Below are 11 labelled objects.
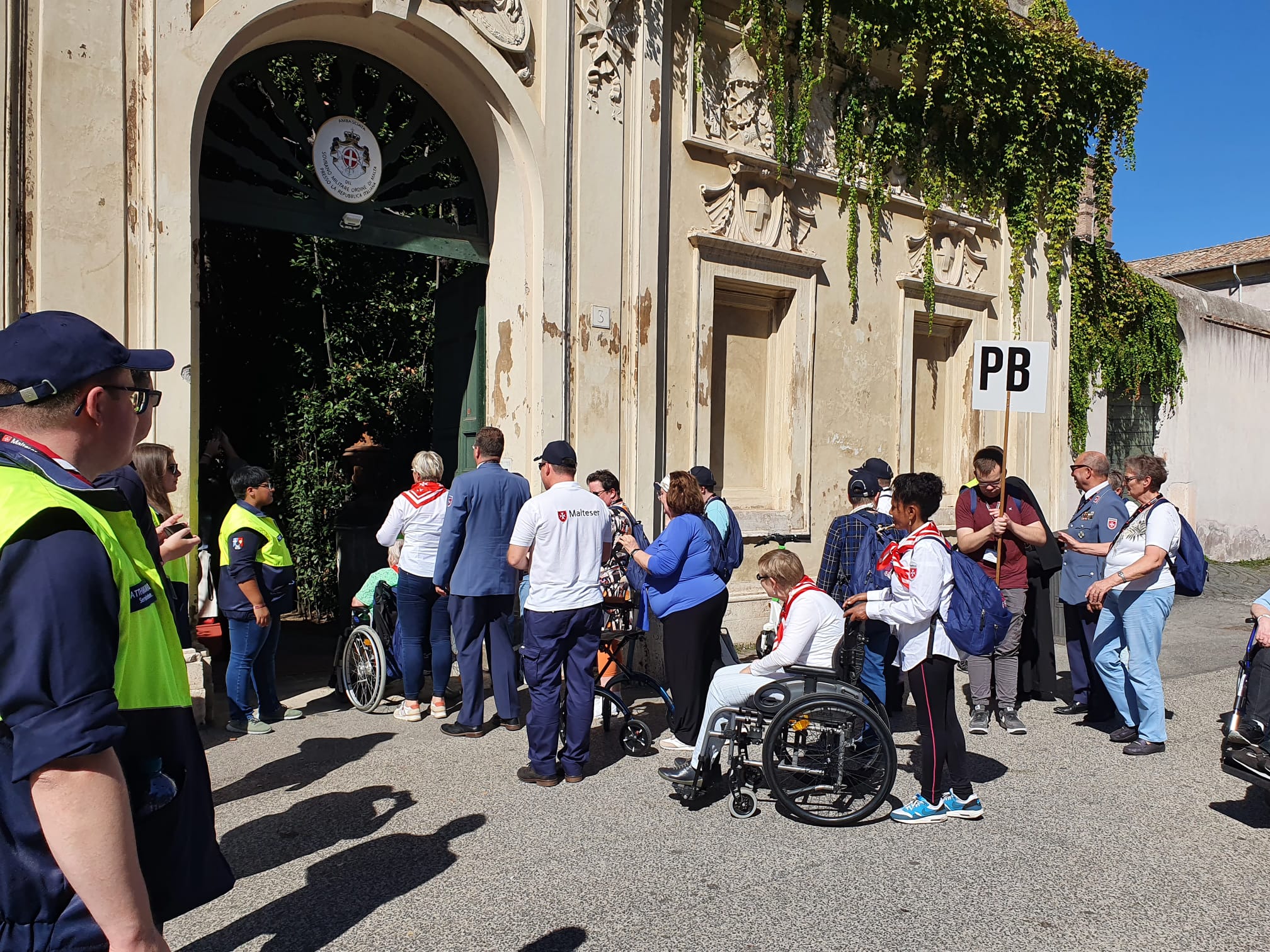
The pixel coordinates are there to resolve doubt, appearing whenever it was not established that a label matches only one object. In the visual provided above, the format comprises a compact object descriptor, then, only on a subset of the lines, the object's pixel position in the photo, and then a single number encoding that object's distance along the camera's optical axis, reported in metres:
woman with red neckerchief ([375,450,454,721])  6.90
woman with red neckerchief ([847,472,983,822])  4.86
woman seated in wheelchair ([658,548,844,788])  5.11
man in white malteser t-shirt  5.52
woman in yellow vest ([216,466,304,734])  6.16
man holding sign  7.04
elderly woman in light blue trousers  6.27
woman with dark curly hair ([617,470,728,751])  5.77
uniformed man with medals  7.33
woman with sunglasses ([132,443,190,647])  5.26
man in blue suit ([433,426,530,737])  6.45
